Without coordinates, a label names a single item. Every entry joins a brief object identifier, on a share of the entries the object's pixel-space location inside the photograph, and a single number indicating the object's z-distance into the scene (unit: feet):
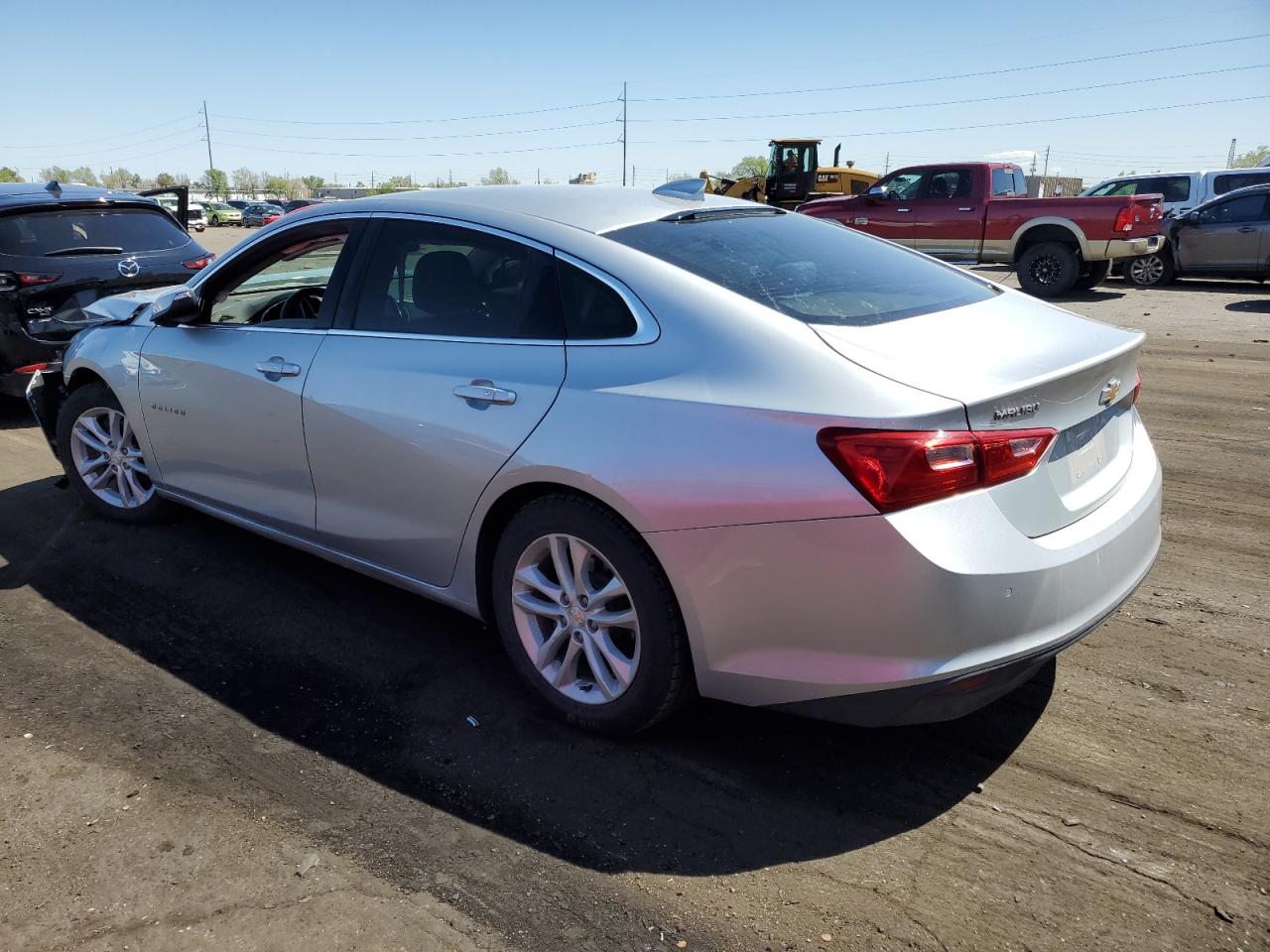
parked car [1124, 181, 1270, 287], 48.14
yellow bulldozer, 89.25
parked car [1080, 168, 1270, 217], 61.93
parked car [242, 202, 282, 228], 185.94
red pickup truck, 46.42
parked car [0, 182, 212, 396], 22.56
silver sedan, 8.01
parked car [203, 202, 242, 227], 197.16
